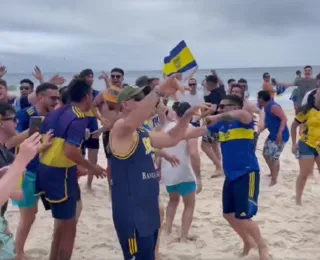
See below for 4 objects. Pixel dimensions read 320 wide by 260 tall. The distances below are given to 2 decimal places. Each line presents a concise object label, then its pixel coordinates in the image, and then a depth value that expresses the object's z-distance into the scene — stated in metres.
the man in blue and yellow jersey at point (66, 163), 4.74
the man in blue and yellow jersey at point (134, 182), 3.73
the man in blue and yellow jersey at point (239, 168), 5.30
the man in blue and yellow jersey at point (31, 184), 5.22
